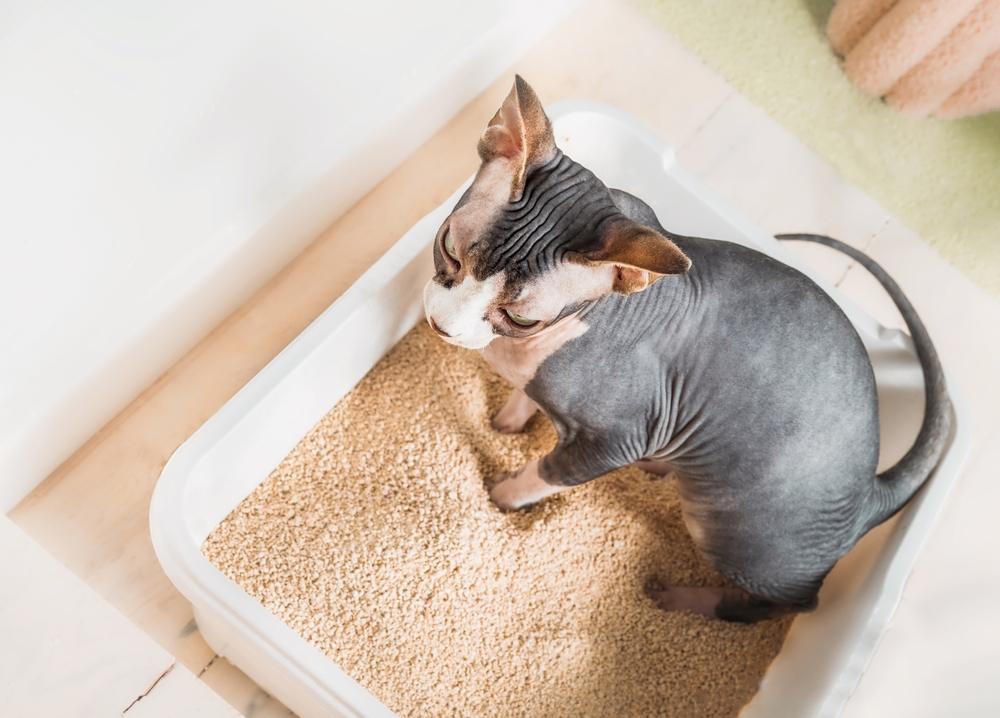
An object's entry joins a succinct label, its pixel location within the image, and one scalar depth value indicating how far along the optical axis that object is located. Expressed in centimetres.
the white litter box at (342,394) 98
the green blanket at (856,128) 171
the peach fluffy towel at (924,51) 158
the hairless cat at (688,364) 86
